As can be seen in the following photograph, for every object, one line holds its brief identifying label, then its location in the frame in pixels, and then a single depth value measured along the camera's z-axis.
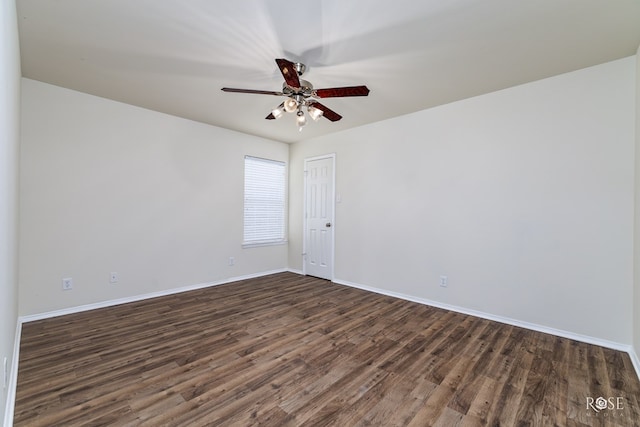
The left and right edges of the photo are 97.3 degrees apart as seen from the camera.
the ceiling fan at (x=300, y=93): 2.12
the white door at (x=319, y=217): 4.82
